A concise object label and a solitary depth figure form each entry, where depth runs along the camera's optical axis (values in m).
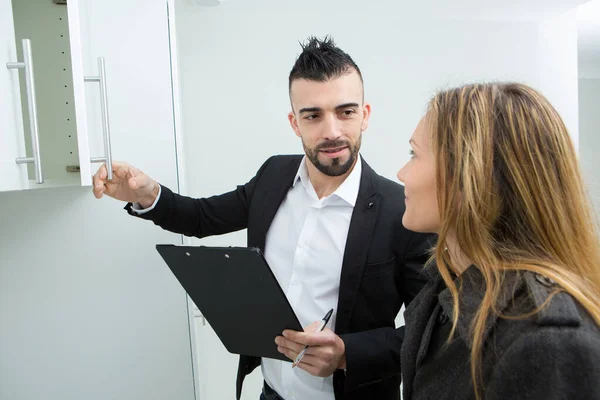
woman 0.53
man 1.07
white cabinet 1.28
